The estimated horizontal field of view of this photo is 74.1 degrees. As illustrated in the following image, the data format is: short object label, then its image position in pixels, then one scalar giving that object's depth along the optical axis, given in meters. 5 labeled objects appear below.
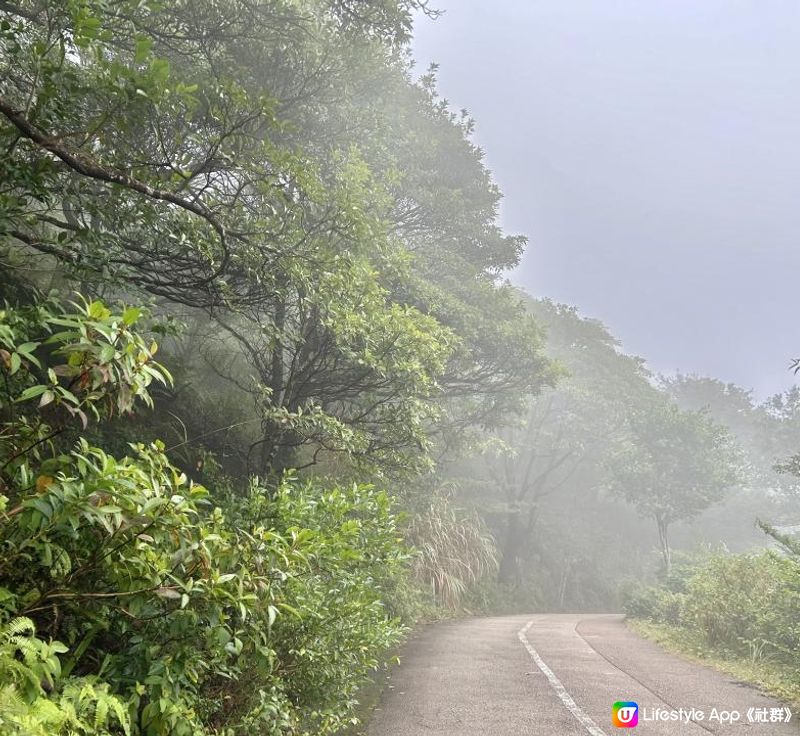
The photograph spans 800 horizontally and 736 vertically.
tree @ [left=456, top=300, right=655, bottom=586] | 29.34
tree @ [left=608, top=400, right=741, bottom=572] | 27.81
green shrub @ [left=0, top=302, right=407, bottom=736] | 2.30
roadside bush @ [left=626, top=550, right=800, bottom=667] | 9.70
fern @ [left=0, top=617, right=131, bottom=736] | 2.03
